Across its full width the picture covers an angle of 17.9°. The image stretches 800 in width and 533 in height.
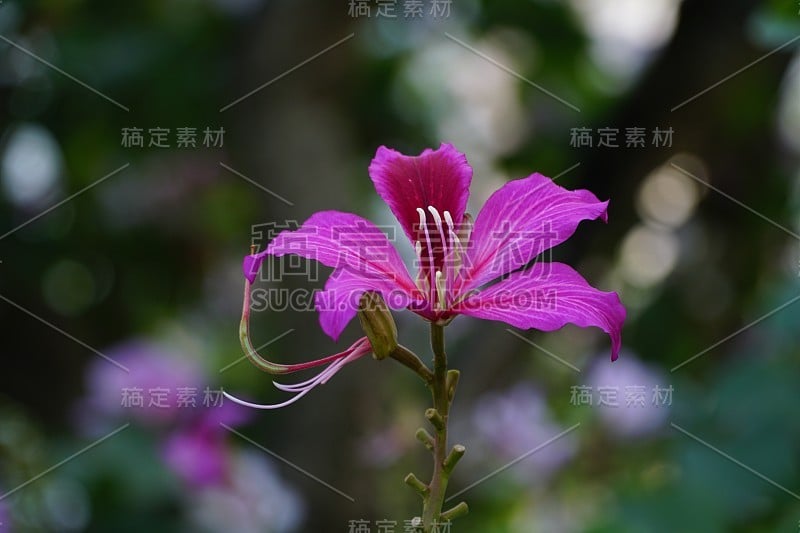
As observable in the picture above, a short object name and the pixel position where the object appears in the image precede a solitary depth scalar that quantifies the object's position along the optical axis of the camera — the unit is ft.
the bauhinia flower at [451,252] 2.64
